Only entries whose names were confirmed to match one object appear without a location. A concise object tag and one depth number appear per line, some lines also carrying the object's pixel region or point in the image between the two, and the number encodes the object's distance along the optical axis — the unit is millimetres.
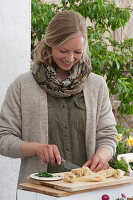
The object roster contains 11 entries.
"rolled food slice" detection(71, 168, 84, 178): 1653
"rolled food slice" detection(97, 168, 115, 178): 1708
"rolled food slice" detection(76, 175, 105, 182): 1613
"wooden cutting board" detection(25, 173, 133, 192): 1529
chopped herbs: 1653
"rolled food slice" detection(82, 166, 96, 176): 1669
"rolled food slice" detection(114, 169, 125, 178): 1706
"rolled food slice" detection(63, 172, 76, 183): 1594
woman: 1865
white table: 1533
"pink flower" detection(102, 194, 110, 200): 1606
